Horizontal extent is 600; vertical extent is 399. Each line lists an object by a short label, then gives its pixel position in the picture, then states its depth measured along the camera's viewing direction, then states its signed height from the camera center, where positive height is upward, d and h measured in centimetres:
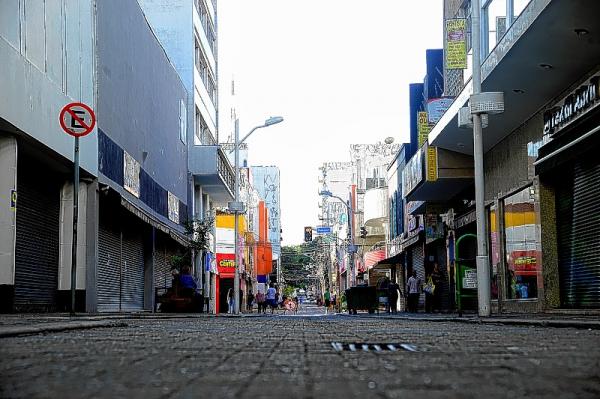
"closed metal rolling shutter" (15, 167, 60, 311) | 1656 +99
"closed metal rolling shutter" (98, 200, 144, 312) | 2244 +79
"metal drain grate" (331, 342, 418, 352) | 503 -40
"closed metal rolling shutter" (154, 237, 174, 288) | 3169 +94
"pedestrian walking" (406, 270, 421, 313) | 3259 -29
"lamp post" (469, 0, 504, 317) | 1528 +273
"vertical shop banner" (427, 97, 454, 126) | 2653 +577
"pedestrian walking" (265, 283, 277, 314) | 4547 -60
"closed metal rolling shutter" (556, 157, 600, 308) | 1619 +100
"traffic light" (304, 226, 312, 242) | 6262 +397
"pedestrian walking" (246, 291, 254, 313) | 6621 -120
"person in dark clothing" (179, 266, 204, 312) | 2359 +3
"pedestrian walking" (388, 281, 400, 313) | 3534 -48
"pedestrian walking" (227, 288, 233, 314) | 4435 -101
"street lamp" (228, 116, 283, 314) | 3581 +486
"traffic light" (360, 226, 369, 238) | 5928 +384
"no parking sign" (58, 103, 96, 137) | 1291 +261
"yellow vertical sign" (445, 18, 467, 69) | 2102 +597
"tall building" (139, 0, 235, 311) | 4050 +1075
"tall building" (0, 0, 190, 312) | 1481 +301
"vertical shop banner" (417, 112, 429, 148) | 3073 +590
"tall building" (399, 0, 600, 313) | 1473 +326
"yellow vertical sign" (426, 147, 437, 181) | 2564 +359
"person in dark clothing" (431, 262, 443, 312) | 2930 -19
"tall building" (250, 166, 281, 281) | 11841 +1349
